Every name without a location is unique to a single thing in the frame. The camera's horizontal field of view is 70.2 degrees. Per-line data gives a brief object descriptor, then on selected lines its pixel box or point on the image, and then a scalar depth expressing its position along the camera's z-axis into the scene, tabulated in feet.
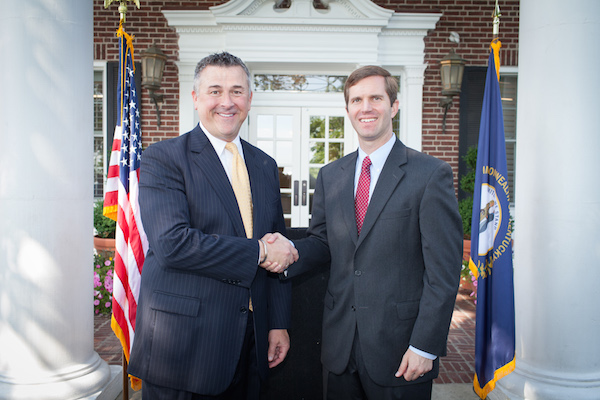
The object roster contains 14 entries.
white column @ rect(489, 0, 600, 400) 8.97
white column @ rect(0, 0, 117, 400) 8.70
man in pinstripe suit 5.82
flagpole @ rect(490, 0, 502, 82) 10.05
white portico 19.86
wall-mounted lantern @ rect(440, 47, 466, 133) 19.44
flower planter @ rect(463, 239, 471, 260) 19.03
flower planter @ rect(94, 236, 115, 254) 18.89
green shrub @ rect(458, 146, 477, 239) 19.10
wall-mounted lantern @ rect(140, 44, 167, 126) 19.24
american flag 10.34
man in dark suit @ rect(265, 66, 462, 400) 5.94
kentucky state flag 9.30
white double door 21.43
